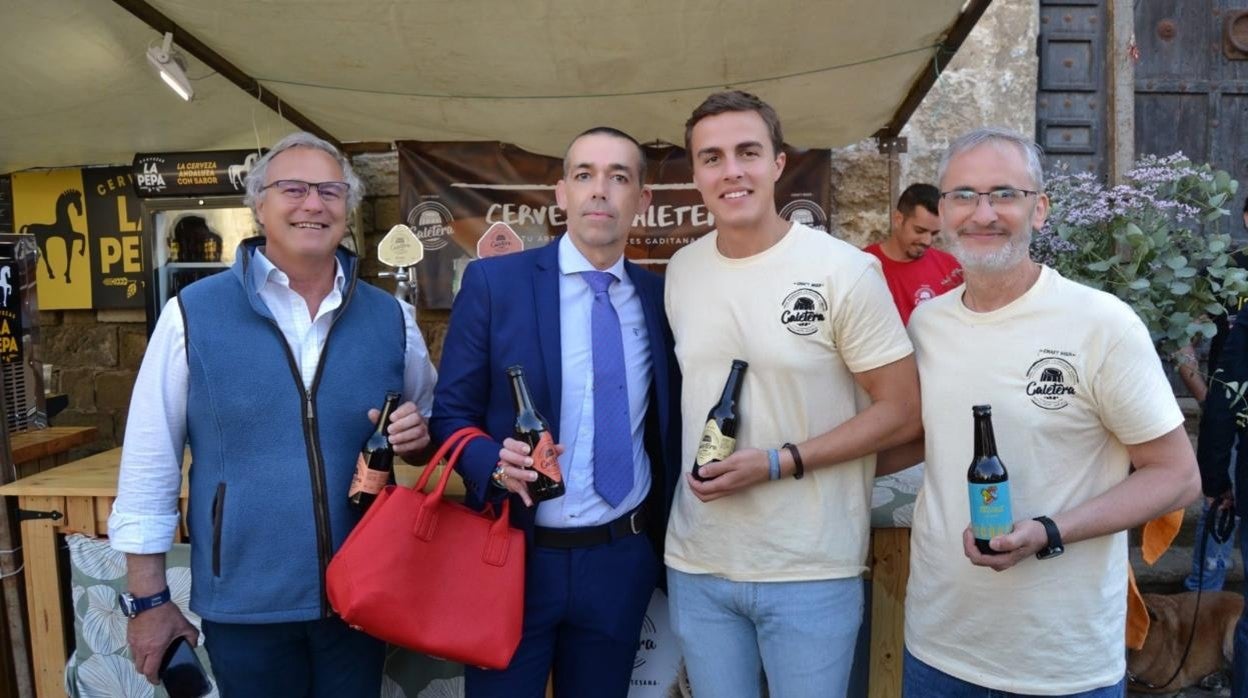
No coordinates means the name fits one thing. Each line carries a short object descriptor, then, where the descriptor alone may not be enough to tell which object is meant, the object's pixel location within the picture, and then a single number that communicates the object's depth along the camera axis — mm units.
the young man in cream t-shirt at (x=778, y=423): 1942
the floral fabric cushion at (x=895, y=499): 2602
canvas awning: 3377
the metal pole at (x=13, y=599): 2854
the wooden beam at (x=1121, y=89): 4387
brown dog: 3648
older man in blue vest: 1955
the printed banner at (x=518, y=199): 5227
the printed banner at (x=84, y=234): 5816
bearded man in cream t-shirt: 1713
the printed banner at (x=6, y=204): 5980
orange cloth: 1948
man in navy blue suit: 2061
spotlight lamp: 3615
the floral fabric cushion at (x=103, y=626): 2760
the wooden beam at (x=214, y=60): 3412
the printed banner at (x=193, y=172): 4996
